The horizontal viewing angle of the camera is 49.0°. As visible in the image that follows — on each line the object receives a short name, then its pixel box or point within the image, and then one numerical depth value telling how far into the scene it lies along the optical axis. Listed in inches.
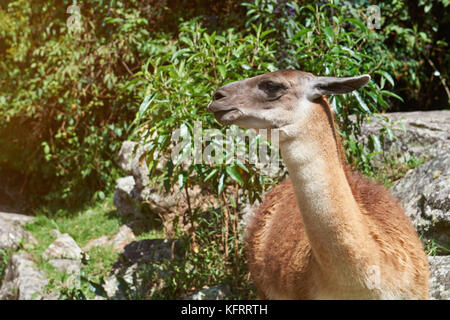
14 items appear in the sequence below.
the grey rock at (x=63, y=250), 213.5
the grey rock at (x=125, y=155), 237.6
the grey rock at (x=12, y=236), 225.0
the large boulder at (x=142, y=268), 166.6
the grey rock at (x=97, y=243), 223.3
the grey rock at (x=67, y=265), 201.0
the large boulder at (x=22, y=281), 184.1
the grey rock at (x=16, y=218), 257.7
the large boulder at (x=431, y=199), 138.7
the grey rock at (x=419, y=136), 203.3
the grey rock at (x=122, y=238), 216.8
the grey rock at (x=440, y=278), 119.8
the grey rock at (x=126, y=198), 233.5
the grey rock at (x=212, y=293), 150.6
